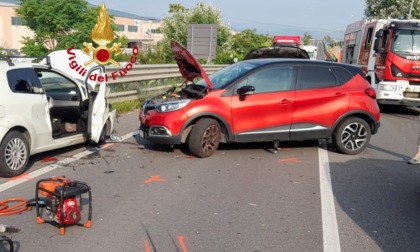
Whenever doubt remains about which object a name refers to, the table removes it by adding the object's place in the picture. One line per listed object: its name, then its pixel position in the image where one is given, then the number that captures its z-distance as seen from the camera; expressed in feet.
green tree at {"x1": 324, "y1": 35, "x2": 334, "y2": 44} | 293.10
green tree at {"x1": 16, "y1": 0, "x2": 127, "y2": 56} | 112.27
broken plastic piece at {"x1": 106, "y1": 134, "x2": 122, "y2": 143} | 27.08
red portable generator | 13.52
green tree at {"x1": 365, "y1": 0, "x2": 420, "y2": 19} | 138.10
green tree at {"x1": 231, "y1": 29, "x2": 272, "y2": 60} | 164.96
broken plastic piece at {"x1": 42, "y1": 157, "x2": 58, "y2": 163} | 22.03
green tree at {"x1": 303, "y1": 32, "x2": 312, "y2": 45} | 304.38
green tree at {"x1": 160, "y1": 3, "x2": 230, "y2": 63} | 142.00
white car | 18.69
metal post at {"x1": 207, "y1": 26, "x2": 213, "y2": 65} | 74.33
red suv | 23.52
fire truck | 43.65
